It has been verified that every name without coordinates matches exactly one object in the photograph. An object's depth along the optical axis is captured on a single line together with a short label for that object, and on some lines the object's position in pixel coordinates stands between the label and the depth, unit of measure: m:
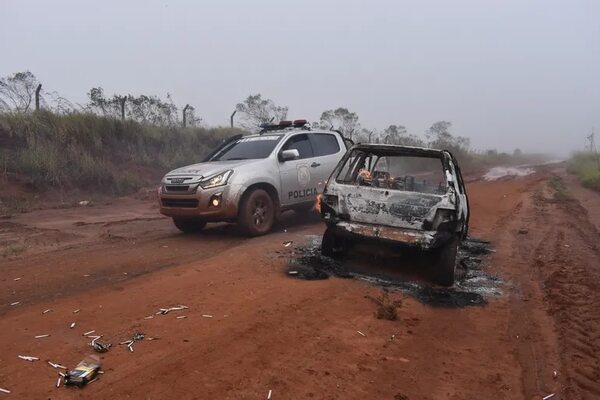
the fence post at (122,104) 18.66
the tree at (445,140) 40.84
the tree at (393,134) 33.35
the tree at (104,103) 18.58
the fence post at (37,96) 16.15
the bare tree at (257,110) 27.12
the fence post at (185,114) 21.64
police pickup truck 8.05
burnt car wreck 5.95
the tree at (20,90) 15.56
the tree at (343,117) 33.56
